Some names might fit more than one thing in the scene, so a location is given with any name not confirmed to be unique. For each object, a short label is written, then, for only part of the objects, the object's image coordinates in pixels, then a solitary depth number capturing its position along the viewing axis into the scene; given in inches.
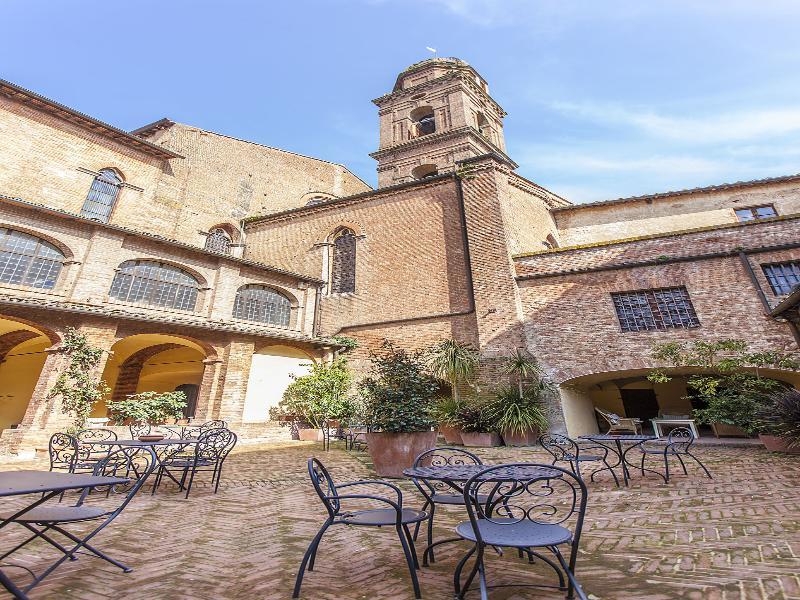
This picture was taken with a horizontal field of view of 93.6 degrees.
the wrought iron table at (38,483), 81.9
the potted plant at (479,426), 386.6
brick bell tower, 838.5
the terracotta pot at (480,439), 384.5
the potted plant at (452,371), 412.5
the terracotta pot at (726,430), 450.9
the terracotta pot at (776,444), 271.3
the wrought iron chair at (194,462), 203.0
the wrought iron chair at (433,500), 112.9
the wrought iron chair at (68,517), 91.6
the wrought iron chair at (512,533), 80.9
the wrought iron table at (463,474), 99.0
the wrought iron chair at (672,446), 204.0
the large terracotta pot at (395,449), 238.5
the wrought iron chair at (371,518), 94.7
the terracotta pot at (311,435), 480.3
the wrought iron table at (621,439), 204.5
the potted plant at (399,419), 238.5
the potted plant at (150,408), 413.4
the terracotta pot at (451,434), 410.3
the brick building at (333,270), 404.2
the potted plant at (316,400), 484.4
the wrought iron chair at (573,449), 201.5
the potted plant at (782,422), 260.4
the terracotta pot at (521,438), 378.0
